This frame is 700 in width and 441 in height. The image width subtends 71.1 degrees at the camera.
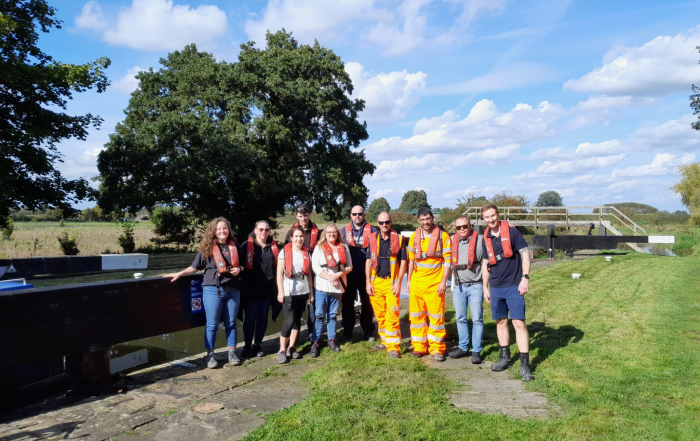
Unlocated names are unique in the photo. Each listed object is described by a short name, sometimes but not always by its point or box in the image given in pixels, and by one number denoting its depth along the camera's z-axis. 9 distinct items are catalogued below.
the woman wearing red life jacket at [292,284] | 6.01
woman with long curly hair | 5.68
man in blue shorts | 5.32
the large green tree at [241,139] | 22.67
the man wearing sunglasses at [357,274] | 6.68
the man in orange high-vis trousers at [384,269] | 6.25
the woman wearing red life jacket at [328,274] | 6.16
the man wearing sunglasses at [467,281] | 5.88
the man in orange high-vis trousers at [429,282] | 5.94
